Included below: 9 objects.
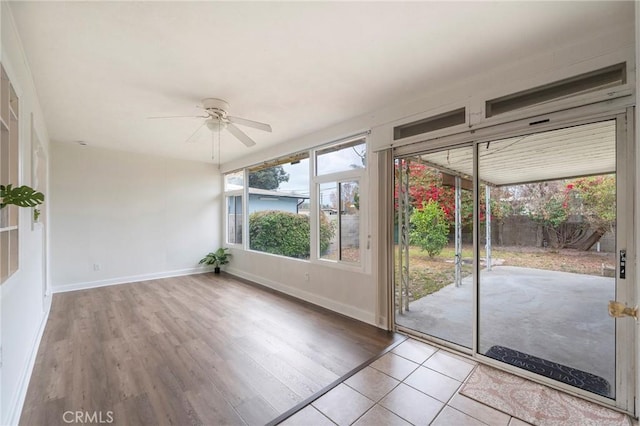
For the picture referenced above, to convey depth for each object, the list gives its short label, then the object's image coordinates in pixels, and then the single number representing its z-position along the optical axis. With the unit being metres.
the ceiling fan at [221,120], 2.88
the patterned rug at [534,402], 1.79
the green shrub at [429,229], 3.40
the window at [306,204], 3.73
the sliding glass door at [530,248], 2.02
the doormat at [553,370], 2.08
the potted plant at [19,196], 1.41
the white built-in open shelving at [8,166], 1.69
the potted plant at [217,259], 6.27
